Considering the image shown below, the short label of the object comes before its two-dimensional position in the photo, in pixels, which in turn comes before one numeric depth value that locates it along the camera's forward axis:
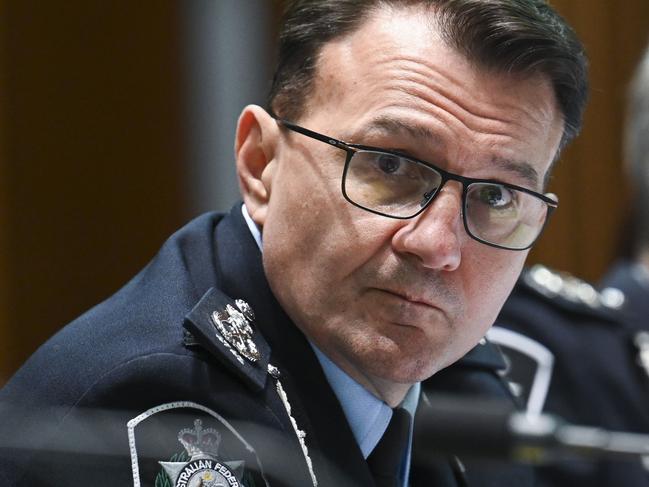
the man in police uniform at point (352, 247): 2.77
